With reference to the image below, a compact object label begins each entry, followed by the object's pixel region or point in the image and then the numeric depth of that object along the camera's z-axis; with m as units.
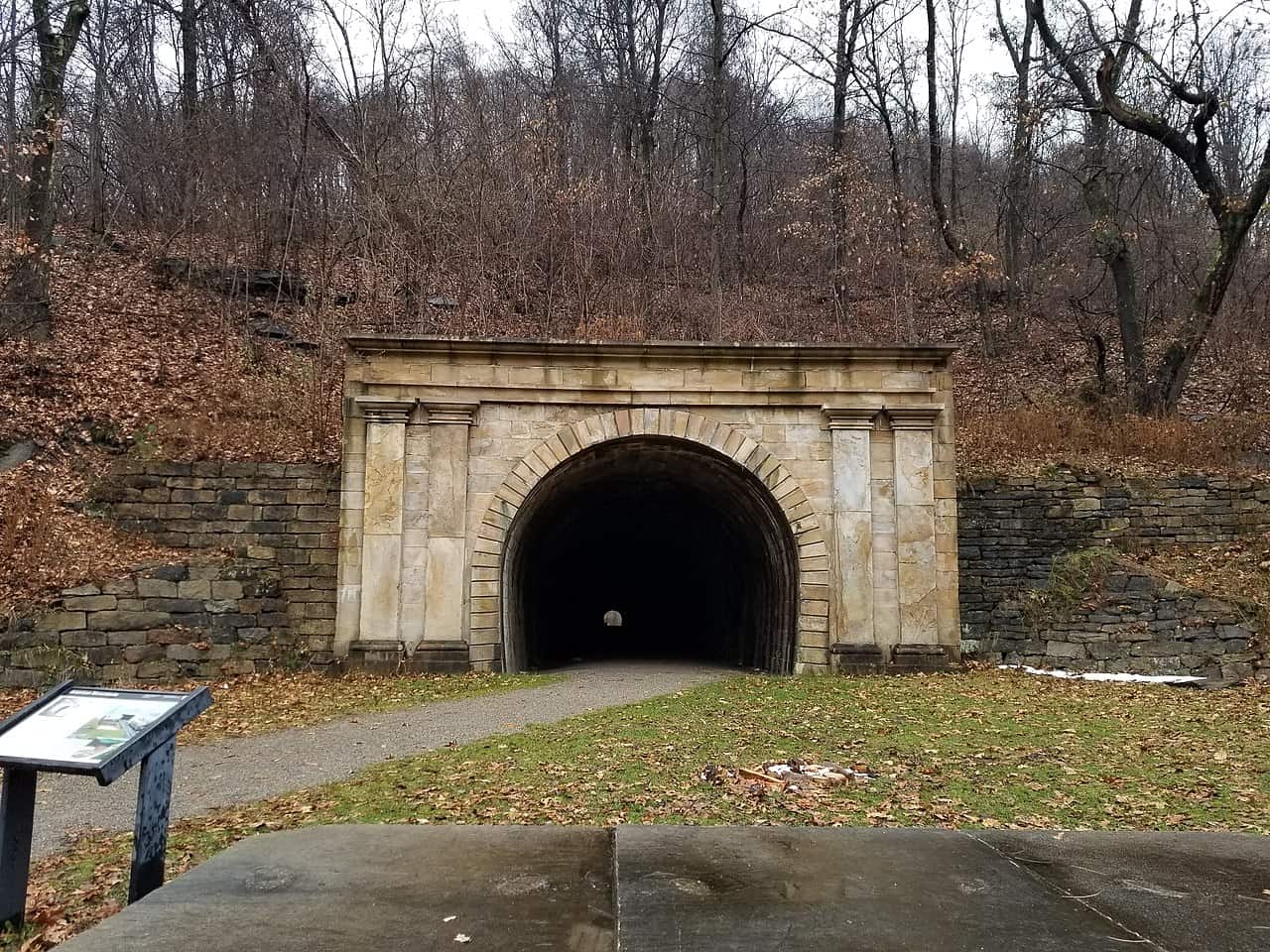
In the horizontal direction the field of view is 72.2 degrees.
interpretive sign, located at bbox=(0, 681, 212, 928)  3.38
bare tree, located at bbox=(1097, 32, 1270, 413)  17.12
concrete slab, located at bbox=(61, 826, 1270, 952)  2.90
